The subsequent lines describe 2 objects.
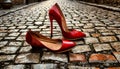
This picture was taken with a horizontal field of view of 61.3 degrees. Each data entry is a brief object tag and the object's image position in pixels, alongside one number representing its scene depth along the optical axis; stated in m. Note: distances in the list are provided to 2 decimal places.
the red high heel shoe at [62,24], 1.52
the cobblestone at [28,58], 1.13
